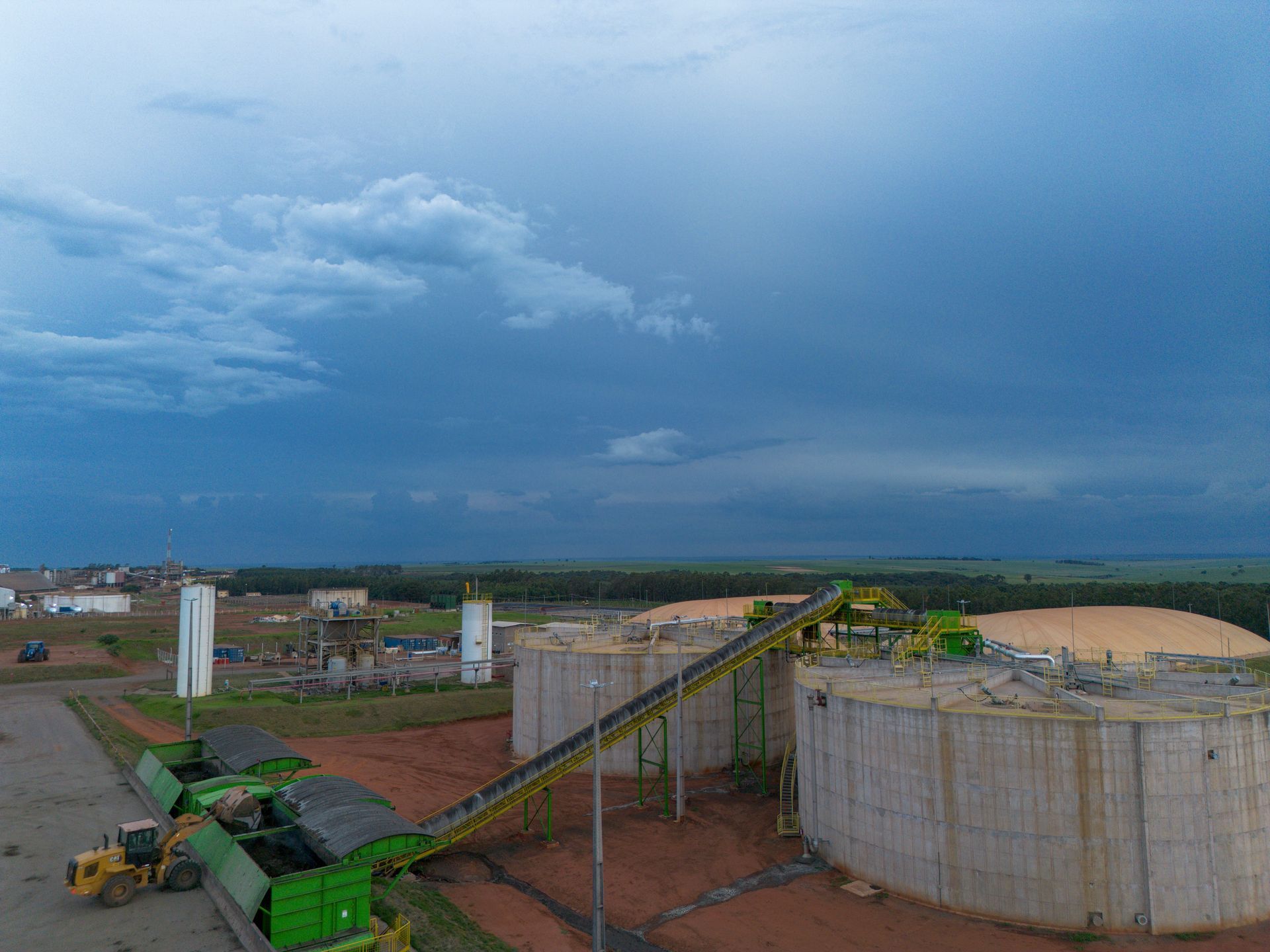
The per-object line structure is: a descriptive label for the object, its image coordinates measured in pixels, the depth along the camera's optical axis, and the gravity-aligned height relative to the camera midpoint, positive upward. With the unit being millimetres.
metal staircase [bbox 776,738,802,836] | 36031 -13884
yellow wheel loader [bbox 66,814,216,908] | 24828 -11466
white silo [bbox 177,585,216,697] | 62906 -8147
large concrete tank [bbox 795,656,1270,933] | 25250 -9746
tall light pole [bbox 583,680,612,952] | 18875 -9131
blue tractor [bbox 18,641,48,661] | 85062 -12695
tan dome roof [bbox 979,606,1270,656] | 73562 -9764
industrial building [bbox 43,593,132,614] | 148875 -12123
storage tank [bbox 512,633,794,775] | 48312 -10756
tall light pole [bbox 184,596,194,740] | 46500 -10521
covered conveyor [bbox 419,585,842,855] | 31938 -9637
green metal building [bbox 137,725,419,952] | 21594 -10611
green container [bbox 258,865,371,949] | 21170 -10864
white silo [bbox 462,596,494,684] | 77188 -9941
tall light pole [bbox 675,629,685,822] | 38000 -11648
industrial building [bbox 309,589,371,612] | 78938 -6173
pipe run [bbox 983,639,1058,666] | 48156 -8170
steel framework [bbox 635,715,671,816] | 44047 -13258
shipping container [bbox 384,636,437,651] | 103562 -14452
